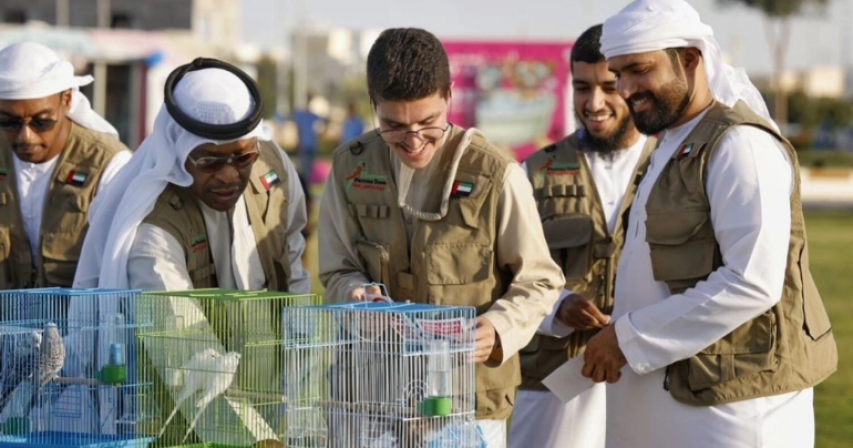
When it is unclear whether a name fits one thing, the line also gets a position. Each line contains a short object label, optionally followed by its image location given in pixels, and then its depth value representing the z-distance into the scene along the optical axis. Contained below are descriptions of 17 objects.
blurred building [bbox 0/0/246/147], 33.31
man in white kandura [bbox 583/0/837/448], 4.66
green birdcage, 4.36
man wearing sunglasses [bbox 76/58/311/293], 5.06
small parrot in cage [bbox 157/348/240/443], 4.37
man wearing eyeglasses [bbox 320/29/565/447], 4.61
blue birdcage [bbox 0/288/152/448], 4.49
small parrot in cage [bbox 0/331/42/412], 4.55
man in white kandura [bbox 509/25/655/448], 6.18
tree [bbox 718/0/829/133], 76.19
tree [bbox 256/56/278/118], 77.69
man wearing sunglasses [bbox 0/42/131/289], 6.16
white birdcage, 4.06
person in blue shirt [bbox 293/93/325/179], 29.08
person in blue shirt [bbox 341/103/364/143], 30.05
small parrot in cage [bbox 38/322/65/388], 4.48
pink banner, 32.34
